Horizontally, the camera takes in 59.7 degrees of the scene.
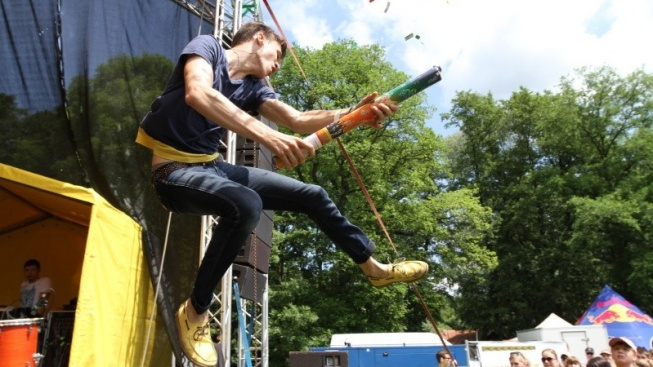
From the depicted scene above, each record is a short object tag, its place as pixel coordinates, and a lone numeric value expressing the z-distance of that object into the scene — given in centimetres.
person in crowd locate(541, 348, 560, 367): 548
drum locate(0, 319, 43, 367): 338
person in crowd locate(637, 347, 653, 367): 489
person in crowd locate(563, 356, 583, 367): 521
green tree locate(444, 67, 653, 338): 2042
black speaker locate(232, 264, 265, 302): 704
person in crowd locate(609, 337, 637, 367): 425
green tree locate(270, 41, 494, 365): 1777
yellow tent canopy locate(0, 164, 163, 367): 382
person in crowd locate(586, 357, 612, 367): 442
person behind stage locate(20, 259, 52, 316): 536
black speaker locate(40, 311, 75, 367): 497
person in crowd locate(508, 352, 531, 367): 559
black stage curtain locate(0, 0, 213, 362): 452
